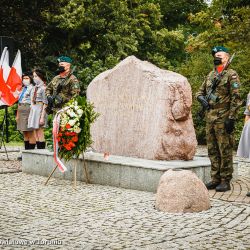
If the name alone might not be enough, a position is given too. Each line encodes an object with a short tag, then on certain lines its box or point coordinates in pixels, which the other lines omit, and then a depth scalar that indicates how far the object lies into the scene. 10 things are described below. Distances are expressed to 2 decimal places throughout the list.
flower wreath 10.16
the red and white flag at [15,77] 14.65
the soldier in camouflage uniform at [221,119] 9.49
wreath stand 10.55
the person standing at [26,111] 13.70
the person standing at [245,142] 9.62
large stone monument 10.66
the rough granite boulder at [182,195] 8.00
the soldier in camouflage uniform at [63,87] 11.17
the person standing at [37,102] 13.32
